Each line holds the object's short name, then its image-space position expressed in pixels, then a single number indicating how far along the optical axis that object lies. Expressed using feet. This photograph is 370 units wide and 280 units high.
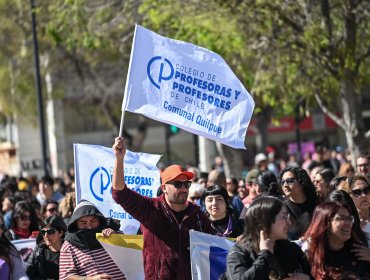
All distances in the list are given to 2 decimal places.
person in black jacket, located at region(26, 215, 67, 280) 35.24
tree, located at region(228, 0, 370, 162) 64.94
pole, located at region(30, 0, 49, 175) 93.64
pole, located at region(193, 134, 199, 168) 105.25
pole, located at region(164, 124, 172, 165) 165.55
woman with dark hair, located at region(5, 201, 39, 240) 44.27
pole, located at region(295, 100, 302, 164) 105.64
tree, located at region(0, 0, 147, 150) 117.47
